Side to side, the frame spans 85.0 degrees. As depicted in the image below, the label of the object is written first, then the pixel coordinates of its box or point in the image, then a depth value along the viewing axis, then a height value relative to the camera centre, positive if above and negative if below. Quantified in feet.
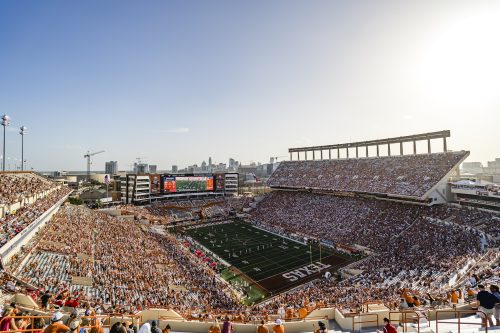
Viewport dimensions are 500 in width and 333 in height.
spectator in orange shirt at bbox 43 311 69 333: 17.85 -9.83
